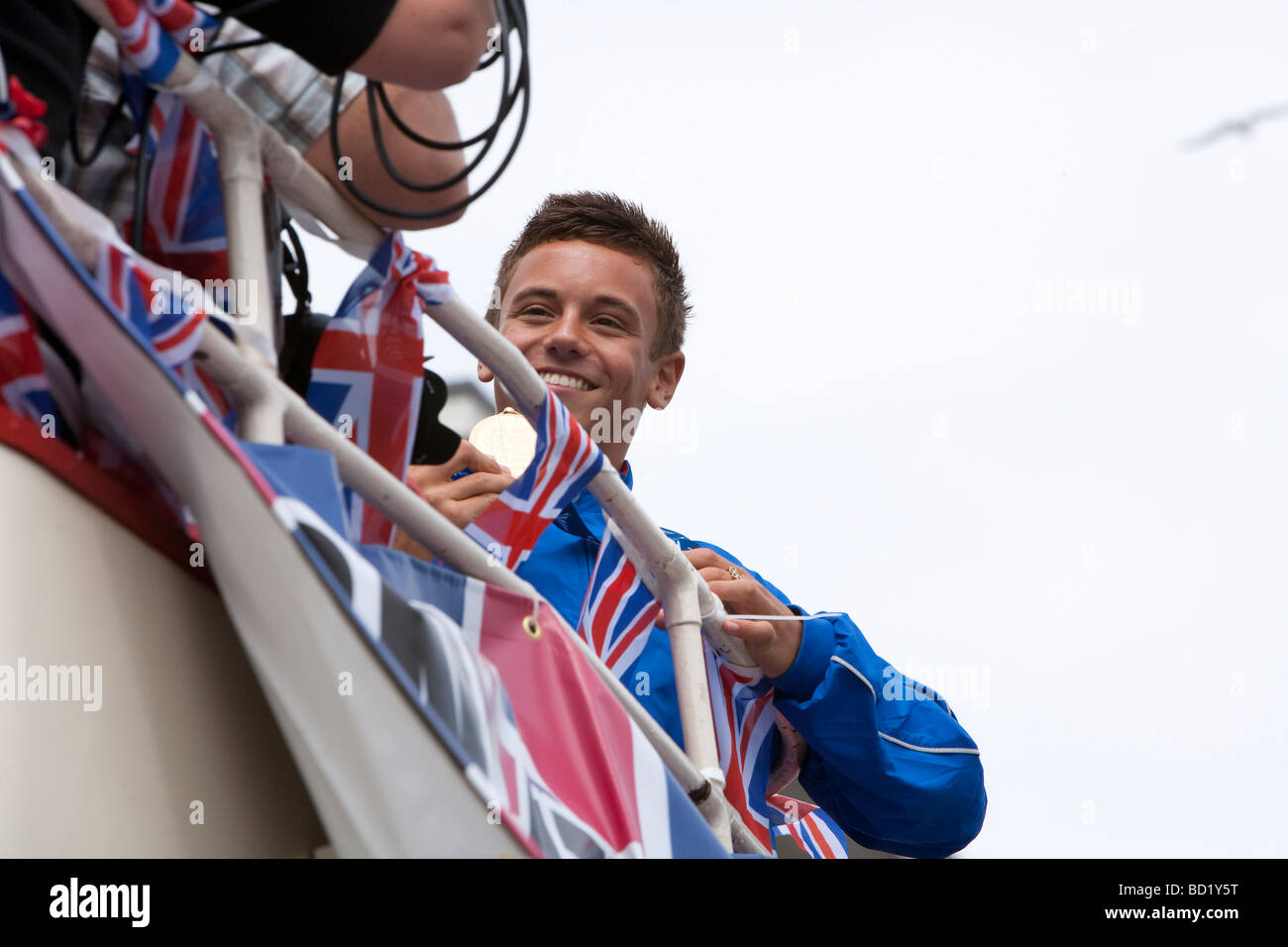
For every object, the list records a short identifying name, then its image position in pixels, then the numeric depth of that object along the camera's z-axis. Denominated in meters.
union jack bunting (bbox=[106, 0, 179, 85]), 3.34
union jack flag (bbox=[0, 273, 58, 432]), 3.06
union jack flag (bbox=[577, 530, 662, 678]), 4.31
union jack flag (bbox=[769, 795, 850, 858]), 4.48
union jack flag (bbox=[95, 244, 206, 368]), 3.09
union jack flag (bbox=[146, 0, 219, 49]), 3.44
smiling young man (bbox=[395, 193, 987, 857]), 4.42
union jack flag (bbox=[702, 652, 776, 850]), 4.35
